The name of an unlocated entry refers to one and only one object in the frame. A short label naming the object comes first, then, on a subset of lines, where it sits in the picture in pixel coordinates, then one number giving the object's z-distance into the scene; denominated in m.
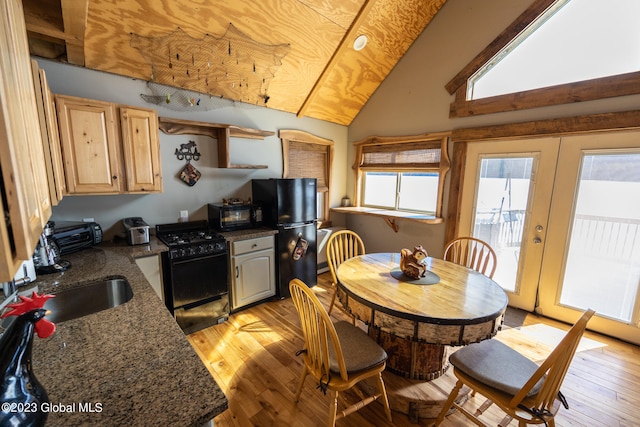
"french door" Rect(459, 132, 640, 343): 2.33
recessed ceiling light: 2.95
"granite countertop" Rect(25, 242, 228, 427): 0.71
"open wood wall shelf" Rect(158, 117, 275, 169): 2.72
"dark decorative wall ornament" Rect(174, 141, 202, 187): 2.84
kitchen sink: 1.50
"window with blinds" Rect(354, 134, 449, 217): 3.39
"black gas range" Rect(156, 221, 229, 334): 2.39
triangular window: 2.22
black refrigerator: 3.10
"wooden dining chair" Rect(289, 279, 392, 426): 1.37
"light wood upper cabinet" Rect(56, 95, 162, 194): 1.96
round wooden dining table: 1.44
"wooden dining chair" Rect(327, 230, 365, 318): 2.51
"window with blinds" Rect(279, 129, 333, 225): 3.70
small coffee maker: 1.61
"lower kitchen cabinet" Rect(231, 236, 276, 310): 2.83
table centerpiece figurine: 1.94
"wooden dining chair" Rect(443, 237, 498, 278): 2.44
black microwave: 2.91
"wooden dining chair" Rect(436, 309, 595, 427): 1.14
